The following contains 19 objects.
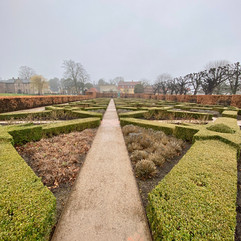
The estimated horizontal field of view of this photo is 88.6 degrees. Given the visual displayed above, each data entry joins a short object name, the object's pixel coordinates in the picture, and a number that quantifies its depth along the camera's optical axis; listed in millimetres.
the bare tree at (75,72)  48219
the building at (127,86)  81062
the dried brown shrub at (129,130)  5898
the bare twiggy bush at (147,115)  9545
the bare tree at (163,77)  65375
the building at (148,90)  66688
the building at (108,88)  78188
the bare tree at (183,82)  31191
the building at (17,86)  61594
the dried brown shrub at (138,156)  3705
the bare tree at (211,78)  23295
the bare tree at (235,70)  22792
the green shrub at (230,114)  8477
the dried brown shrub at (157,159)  3455
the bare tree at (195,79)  27370
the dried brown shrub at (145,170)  3020
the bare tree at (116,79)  104438
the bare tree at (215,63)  40575
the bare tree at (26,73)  66450
